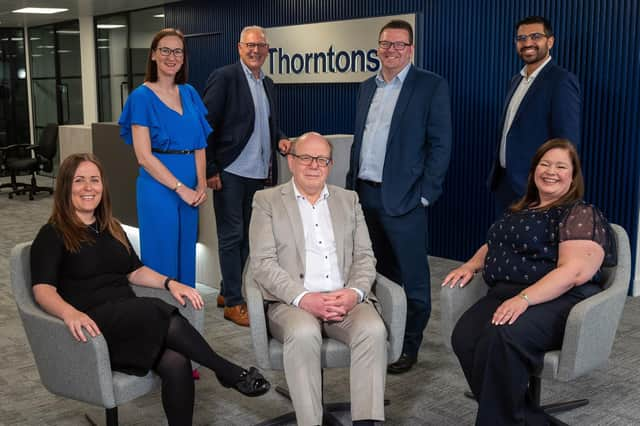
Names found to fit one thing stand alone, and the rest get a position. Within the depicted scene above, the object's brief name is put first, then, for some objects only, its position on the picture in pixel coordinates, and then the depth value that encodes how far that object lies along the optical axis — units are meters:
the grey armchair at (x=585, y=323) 2.79
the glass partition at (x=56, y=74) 12.80
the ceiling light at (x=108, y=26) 11.58
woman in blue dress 3.81
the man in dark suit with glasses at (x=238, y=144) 4.58
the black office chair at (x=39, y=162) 10.65
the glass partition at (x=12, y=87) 13.80
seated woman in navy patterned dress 2.87
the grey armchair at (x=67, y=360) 2.63
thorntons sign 7.05
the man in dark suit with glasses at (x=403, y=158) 3.73
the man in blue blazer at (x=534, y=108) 4.14
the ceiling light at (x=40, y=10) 10.67
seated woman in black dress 2.81
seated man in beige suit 2.88
